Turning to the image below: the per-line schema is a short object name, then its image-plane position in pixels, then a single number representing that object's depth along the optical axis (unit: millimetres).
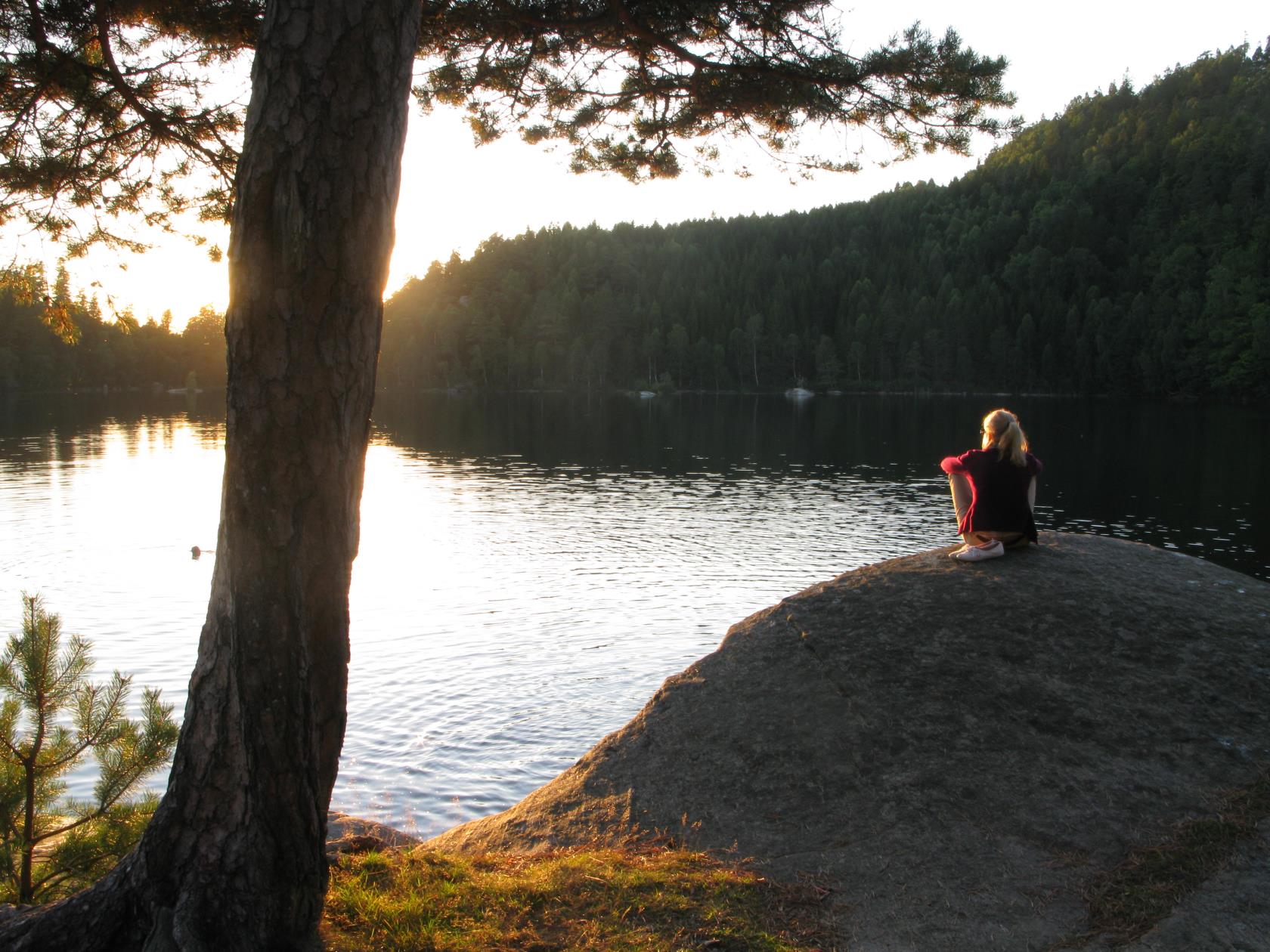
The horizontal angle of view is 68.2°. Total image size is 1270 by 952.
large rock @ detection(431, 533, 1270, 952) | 4281
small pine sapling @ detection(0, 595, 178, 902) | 4461
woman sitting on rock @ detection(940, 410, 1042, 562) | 7176
